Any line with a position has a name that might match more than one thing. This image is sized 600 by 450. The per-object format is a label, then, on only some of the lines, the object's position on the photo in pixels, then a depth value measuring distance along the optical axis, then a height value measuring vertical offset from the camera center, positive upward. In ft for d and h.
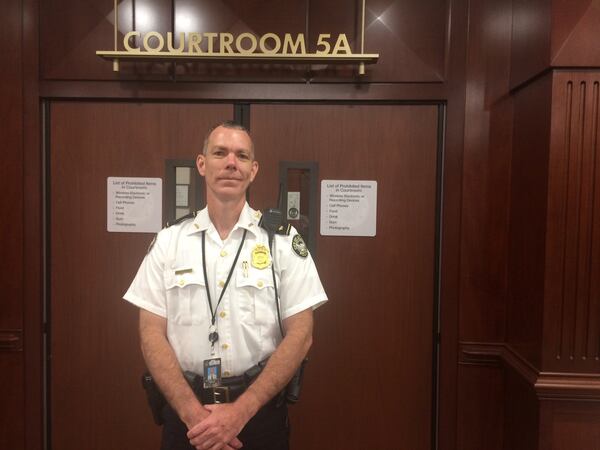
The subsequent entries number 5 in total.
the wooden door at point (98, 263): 7.32 -0.90
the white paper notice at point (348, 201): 7.29 +0.24
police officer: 4.82 -1.04
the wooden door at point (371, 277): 7.25 -1.05
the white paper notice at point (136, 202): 7.34 +0.15
